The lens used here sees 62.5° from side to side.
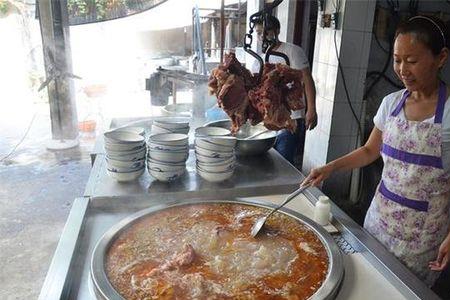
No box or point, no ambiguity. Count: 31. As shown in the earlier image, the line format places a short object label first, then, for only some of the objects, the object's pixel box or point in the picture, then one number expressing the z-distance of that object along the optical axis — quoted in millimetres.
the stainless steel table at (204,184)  1888
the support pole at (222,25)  5541
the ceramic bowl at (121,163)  1909
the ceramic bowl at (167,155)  1904
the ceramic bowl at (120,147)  1871
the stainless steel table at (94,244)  1242
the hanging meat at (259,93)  1665
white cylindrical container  1670
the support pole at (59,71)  5988
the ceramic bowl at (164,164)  1913
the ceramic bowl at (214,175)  1954
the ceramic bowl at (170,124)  2324
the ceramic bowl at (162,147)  1888
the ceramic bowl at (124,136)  1921
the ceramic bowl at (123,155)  1890
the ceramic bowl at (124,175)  1928
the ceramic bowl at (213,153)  1924
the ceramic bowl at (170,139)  1897
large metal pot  1183
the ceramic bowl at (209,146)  1906
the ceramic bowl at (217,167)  1939
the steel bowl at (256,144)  2271
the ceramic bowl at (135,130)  2189
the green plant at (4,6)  7074
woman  1651
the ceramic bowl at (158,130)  2312
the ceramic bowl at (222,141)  1910
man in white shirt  3320
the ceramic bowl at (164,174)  1927
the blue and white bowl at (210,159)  1928
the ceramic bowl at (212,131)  2273
